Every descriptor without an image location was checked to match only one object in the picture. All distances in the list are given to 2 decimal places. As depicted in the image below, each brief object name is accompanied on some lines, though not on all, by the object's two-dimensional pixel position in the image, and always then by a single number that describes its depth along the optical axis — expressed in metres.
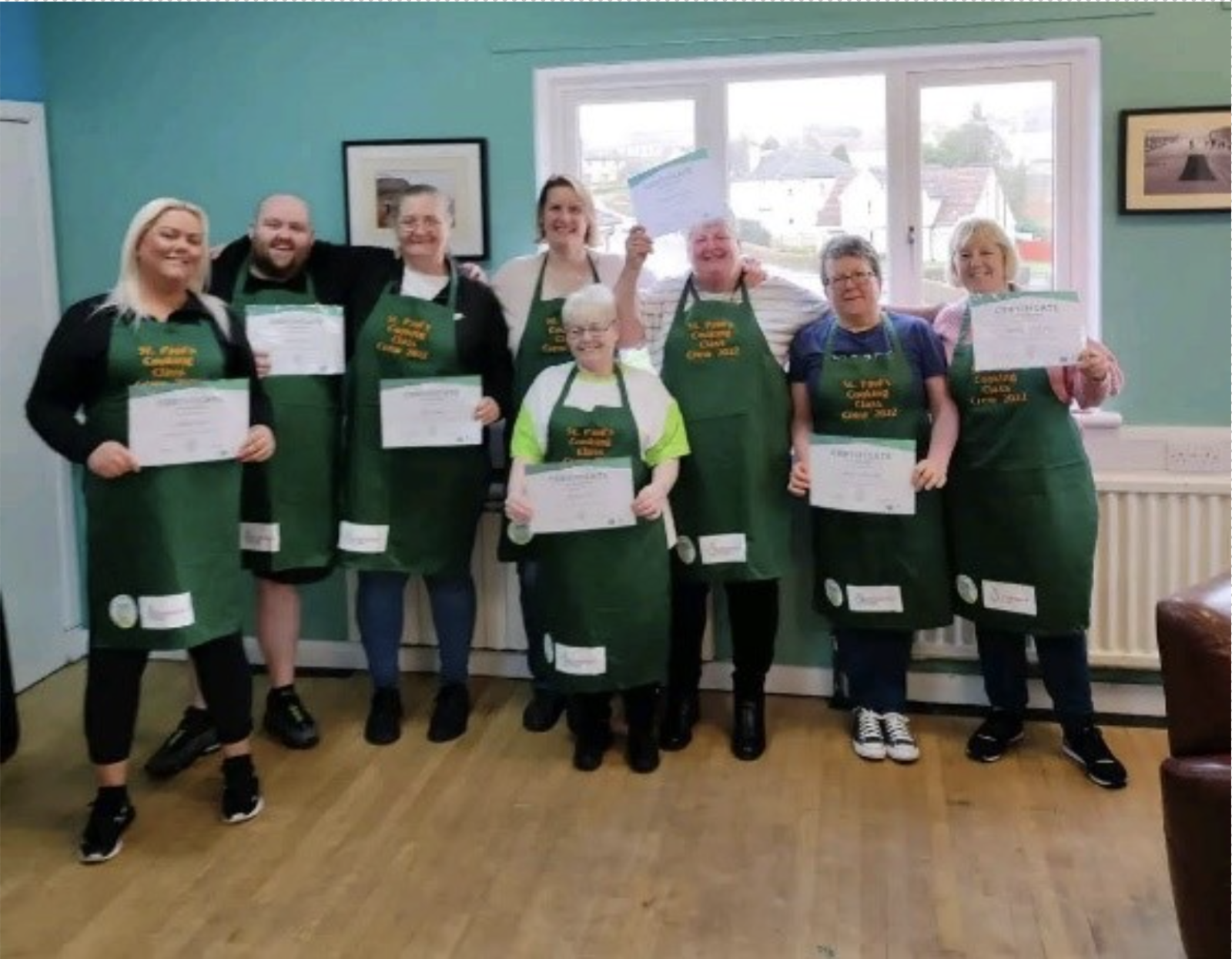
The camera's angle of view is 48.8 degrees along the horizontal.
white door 3.89
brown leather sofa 2.00
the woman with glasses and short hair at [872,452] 3.12
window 3.55
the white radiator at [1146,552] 3.37
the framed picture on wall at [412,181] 3.79
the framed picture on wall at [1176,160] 3.33
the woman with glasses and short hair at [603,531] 3.07
